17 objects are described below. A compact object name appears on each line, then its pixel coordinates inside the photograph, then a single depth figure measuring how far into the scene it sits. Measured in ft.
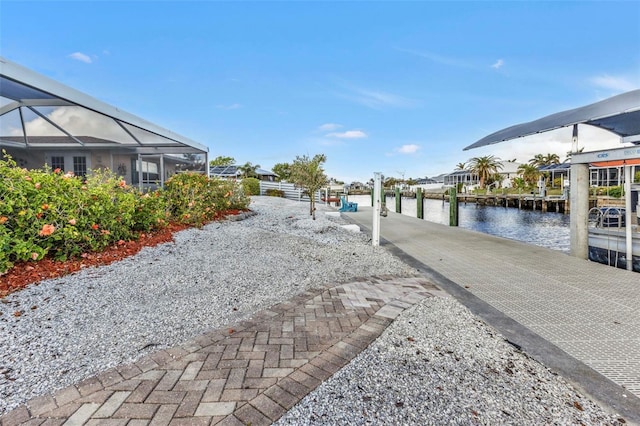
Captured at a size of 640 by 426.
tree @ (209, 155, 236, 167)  222.28
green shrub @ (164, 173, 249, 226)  26.91
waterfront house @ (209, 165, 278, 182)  97.91
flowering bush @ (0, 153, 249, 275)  13.43
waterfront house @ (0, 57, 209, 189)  19.79
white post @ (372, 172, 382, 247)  24.25
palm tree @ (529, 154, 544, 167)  186.19
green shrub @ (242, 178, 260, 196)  81.00
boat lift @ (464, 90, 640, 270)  17.74
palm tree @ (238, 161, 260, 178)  146.01
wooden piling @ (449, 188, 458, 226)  43.32
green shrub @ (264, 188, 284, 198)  88.28
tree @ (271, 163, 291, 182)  205.10
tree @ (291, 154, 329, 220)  40.52
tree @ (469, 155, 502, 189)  192.34
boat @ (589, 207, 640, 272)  18.43
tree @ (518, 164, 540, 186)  175.83
